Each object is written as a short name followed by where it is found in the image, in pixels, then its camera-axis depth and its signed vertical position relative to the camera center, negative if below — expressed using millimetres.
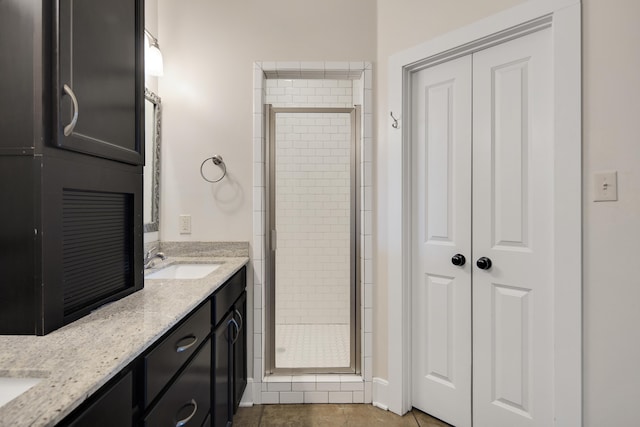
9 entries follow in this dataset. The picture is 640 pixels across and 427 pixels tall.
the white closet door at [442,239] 1776 -156
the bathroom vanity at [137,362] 595 -321
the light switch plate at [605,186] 1291 +96
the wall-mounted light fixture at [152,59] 1923 +861
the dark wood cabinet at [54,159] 833 +135
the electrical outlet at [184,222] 2117 -75
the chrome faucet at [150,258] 1765 -256
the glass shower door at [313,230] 2893 -186
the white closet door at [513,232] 1512 -103
